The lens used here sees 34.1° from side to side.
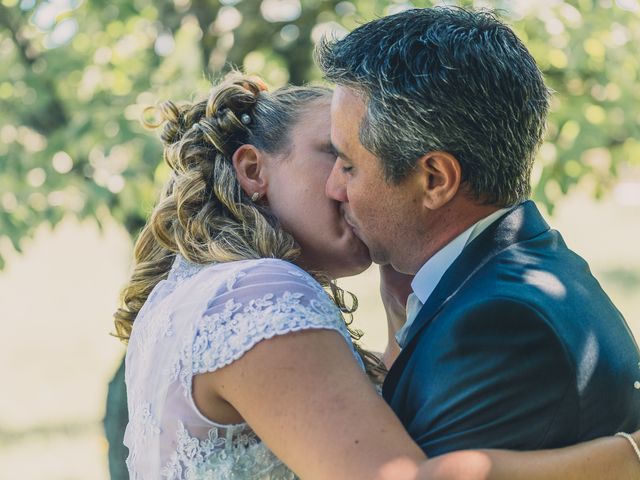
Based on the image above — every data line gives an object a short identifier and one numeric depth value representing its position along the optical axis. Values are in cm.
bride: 221
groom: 224
